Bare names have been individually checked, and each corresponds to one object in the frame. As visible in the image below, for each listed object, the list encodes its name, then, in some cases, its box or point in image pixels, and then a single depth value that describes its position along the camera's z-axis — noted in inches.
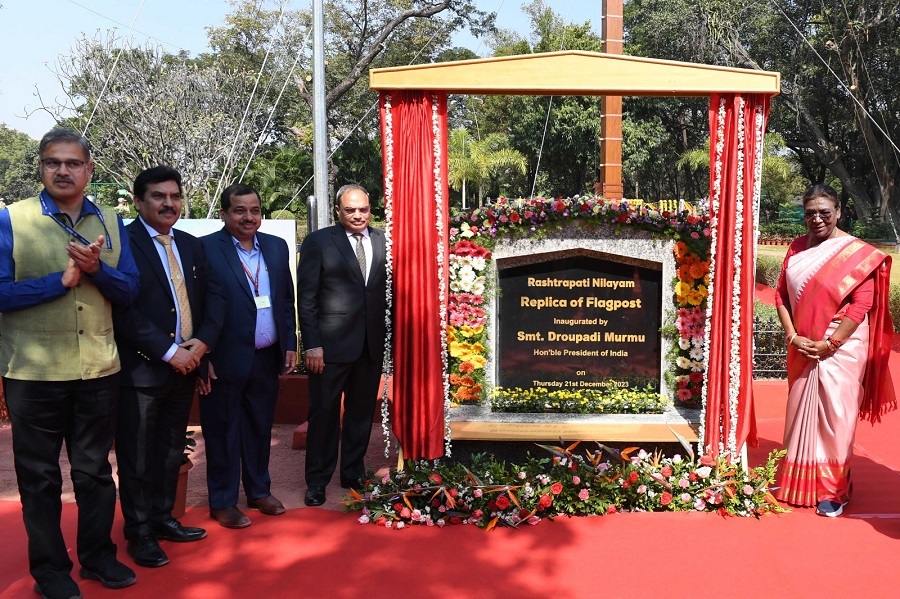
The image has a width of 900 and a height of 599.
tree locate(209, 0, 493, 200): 896.9
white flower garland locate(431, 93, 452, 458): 171.2
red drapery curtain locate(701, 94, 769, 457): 170.4
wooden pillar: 315.0
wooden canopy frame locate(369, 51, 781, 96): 166.1
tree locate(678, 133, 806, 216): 1079.5
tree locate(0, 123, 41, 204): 2112.0
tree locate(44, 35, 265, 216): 586.2
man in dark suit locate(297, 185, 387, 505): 172.9
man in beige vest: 120.6
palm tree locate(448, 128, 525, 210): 1091.3
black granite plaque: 200.4
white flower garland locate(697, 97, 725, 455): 171.9
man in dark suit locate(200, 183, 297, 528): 161.0
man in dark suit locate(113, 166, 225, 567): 138.7
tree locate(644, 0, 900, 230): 1056.2
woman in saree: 168.2
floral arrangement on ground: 163.9
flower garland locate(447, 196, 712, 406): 194.9
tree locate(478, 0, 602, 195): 1071.0
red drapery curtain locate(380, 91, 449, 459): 170.2
